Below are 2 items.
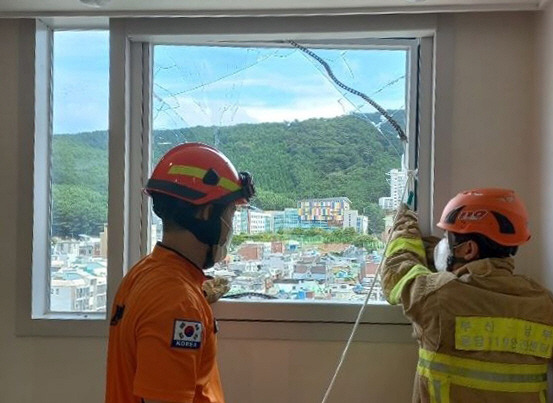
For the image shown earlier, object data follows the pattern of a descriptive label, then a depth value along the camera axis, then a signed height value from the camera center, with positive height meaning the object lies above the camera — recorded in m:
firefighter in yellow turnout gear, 1.75 -0.37
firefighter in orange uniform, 1.22 -0.23
